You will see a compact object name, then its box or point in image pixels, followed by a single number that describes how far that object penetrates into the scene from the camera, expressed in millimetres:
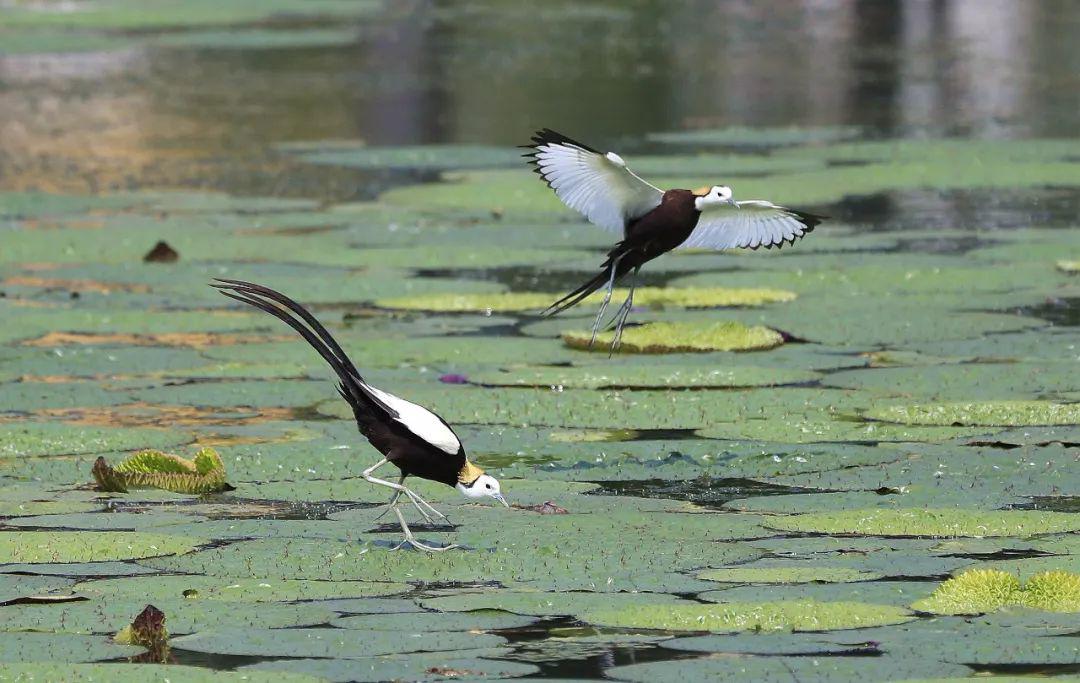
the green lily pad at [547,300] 24203
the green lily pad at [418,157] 39594
